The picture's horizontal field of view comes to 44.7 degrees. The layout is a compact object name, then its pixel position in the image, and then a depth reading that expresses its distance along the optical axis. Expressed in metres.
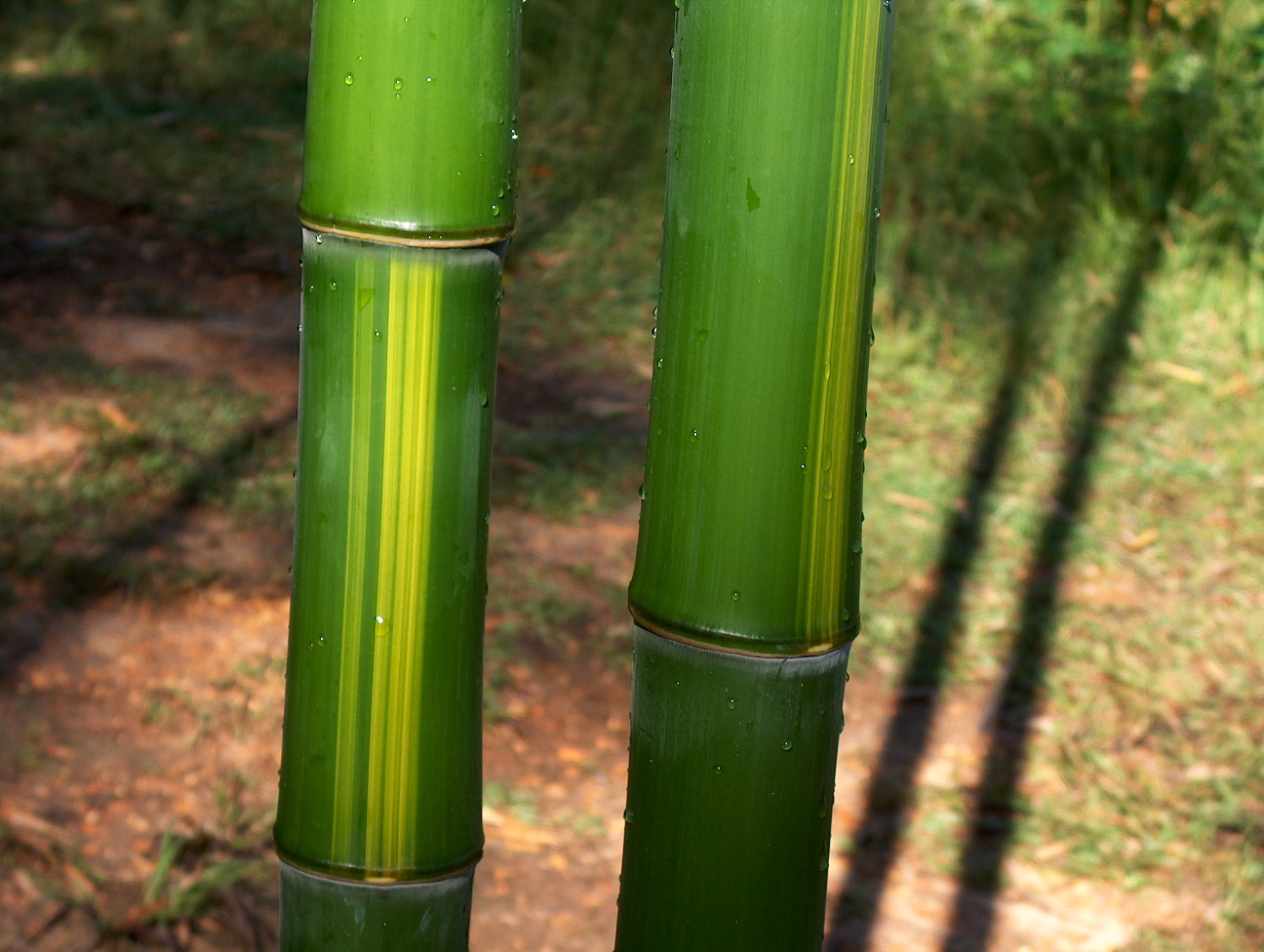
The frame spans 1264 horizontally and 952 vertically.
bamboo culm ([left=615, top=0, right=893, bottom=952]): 0.76
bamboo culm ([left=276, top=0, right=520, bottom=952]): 0.78
